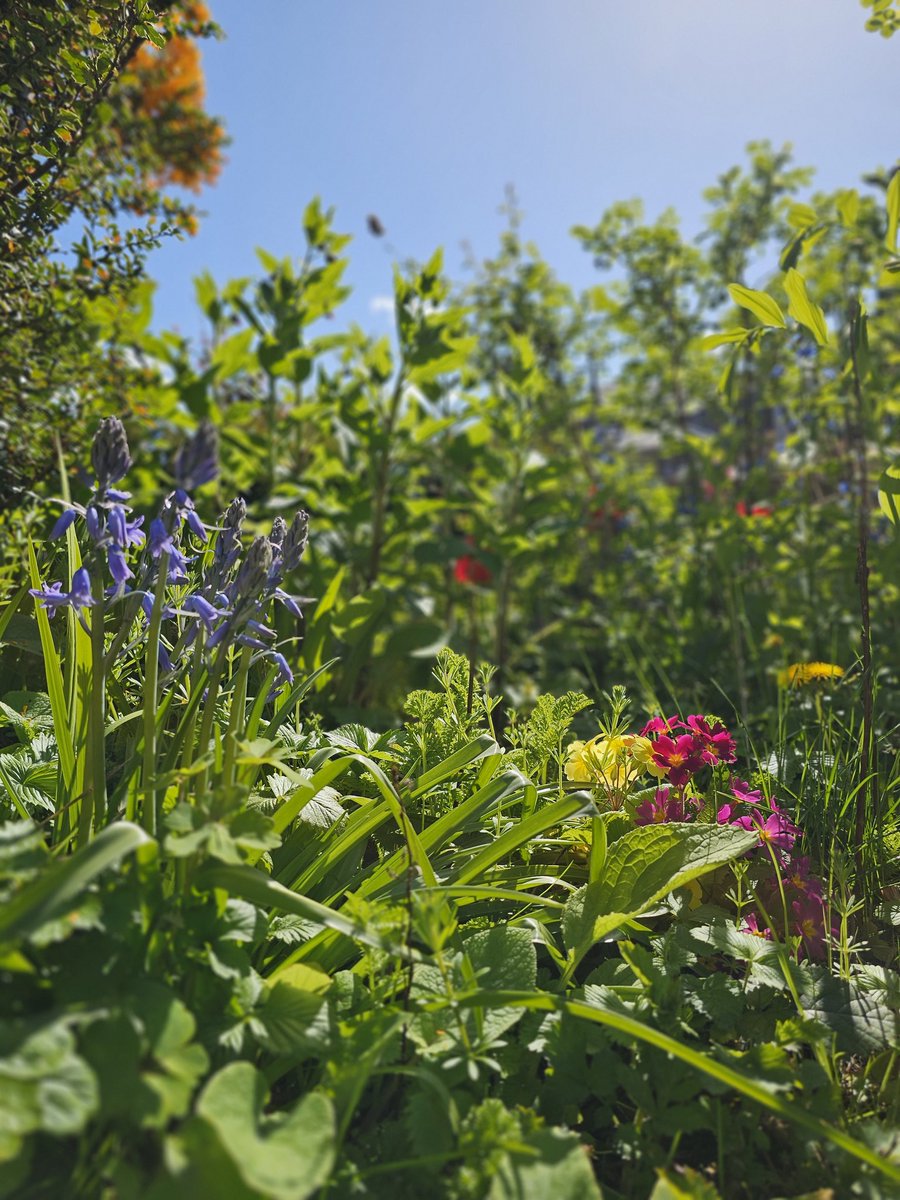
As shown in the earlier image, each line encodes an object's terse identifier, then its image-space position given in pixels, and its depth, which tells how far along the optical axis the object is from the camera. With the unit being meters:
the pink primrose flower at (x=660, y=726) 0.59
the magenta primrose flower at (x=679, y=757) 0.56
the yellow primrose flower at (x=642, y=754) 0.56
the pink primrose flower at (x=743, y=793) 0.53
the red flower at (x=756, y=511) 3.17
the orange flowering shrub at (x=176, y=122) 1.19
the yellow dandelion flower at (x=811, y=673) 0.72
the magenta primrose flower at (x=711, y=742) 0.56
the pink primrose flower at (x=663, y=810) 0.55
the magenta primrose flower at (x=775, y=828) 0.51
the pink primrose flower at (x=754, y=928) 0.50
